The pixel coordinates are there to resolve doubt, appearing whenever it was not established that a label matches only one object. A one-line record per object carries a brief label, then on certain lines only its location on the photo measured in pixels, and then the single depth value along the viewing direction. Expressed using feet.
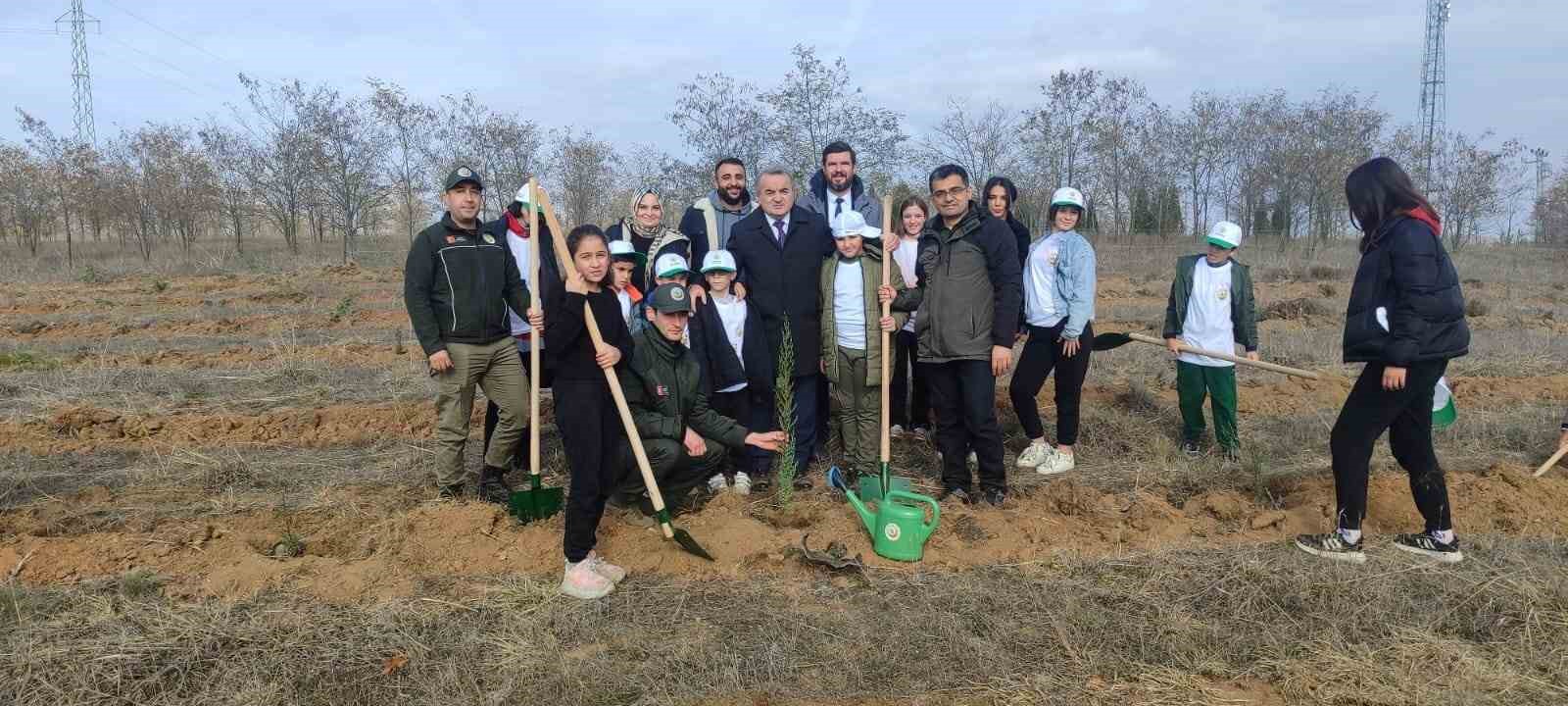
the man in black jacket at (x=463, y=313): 14.79
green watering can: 13.12
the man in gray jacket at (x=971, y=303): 14.74
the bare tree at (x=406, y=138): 71.10
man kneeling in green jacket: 14.20
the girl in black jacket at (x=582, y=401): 11.78
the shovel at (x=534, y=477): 13.03
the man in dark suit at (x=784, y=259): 16.02
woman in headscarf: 16.97
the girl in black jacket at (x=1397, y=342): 11.43
